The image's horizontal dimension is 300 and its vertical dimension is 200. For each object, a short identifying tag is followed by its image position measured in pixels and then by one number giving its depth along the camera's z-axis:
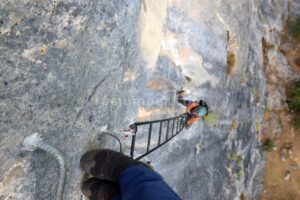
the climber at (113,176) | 1.43
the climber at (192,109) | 3.43
